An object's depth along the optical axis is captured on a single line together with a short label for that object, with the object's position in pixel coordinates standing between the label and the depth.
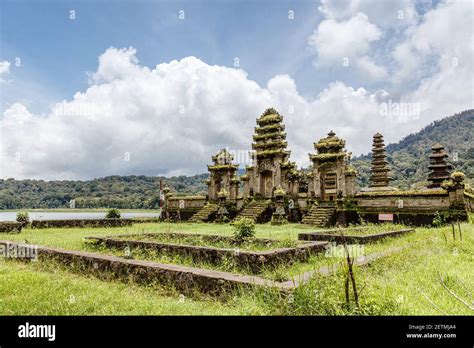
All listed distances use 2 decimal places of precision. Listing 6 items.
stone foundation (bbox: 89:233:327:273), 7.49
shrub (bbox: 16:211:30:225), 23.75
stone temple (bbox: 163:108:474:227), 20.52
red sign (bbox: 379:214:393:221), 21.47
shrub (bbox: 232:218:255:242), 11.05
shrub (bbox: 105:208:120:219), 28.18
